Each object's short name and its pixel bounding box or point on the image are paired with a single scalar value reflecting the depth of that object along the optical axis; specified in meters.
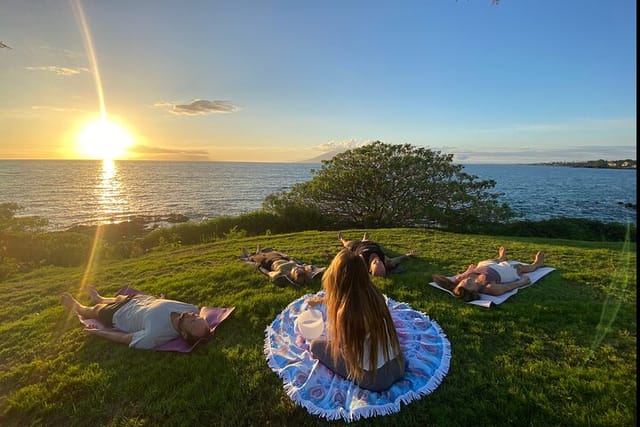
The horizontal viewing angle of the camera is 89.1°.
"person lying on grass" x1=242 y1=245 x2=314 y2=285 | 6.09
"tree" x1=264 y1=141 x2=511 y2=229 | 18.52
